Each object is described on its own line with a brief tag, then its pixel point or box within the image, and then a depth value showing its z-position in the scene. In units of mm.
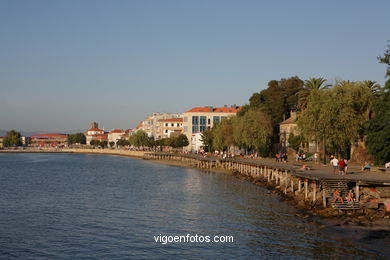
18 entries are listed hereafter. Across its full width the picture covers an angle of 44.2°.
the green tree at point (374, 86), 60597
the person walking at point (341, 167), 36438
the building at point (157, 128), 186625
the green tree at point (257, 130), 80188
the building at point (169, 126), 180375
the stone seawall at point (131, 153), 161875
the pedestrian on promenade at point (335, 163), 39503
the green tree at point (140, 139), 189862
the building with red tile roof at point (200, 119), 154000
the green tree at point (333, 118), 52812
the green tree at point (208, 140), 114500
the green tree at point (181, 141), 149875
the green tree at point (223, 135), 93144
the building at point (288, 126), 82575
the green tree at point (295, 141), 77000
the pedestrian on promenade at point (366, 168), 42606
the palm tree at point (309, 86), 74938
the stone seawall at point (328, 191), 30000
